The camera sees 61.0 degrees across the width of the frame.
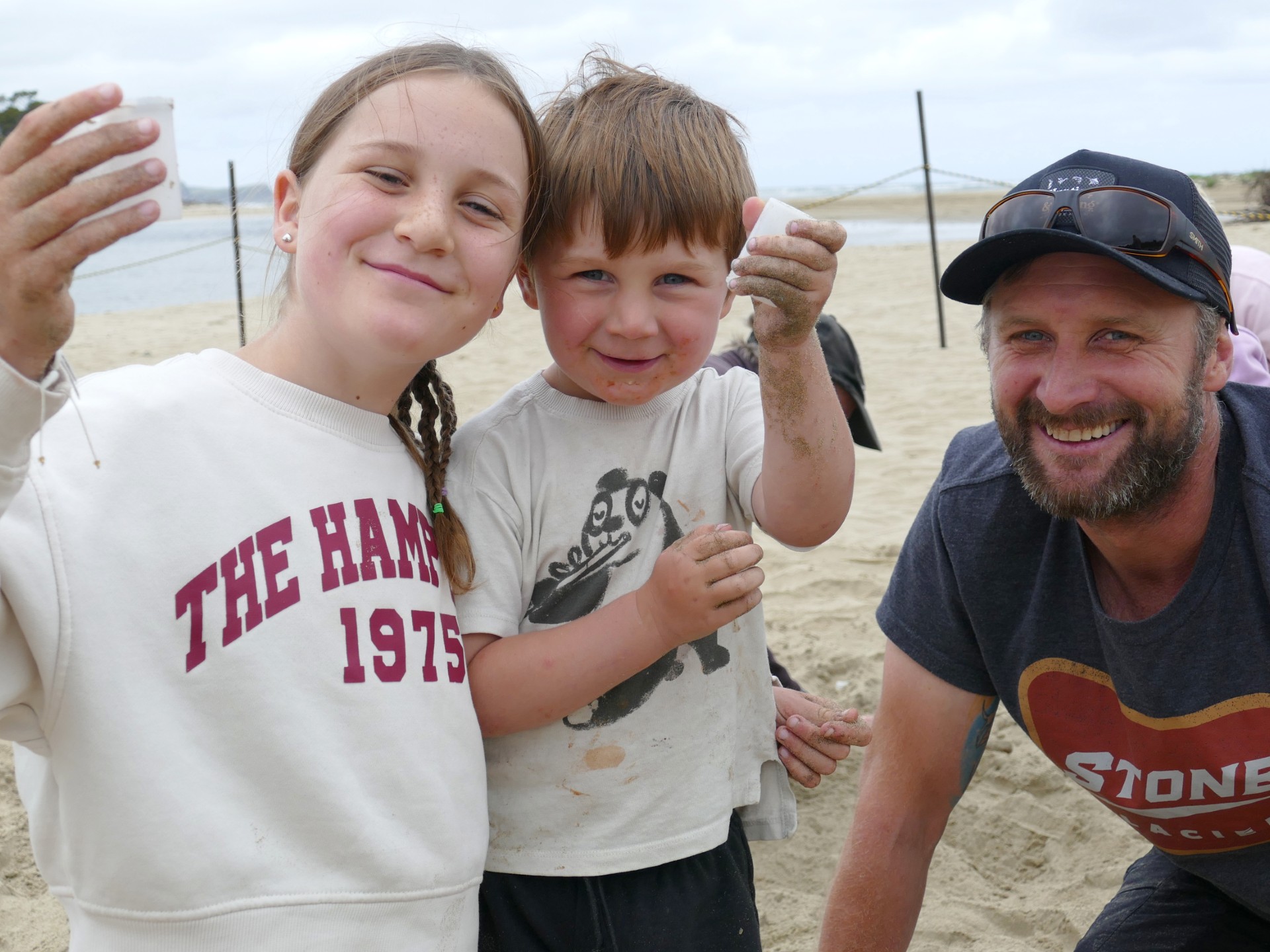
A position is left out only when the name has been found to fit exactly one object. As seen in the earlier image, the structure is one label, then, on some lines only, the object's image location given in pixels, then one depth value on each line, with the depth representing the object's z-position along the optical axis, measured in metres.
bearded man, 1.87
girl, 1.34
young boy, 1.64
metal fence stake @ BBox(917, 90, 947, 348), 9.98
